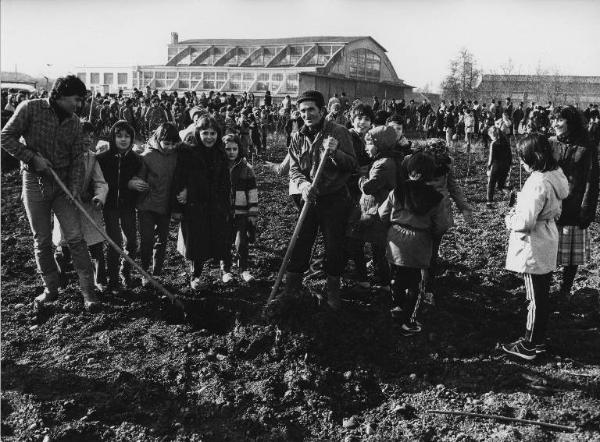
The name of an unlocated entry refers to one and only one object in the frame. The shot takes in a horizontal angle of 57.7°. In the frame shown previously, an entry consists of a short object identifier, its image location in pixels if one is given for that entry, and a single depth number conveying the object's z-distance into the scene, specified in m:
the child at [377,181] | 4.68
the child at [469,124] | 20.64
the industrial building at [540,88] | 47.06
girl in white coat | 3.87
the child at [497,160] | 10.69
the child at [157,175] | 5.43
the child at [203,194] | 5.25
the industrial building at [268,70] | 35.81
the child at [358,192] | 5.00
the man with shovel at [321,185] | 4.51
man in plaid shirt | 4.62
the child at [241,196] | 5.91
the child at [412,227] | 4.29
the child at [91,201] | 5.00
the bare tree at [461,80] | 43.34
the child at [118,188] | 5.32
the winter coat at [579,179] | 4.94
